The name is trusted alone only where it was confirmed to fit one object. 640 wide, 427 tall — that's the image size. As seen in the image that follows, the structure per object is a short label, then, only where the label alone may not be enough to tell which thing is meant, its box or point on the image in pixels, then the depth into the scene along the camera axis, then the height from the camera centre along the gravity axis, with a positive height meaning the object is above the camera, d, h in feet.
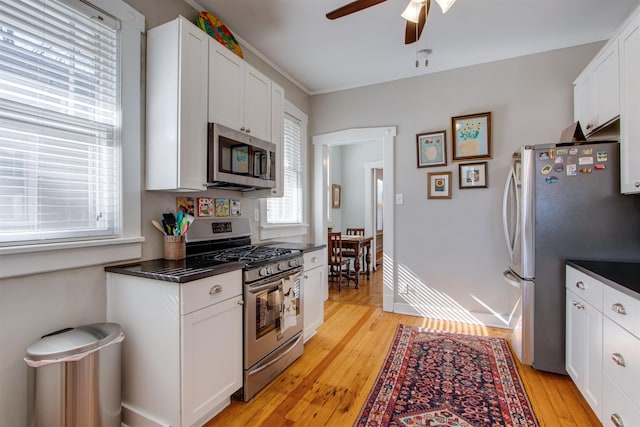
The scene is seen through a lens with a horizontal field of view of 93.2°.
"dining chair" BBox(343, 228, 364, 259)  16.41 -2.14
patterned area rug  5.72 -3.84
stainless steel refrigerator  6.69 -0.31
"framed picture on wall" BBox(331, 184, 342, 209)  21.04 +1.29
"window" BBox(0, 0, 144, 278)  4.57 +1.61
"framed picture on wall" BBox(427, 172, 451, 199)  10.84 +1.04
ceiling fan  5.26 +3.84
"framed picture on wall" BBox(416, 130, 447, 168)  10.90 +2.39
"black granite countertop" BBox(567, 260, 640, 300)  4.60 -1.09
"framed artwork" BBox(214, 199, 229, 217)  8.07 +0.19
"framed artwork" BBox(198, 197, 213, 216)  7.55 +0.20
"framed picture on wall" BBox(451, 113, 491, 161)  10.24 +2.68
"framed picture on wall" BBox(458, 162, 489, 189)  10.32 +1.34
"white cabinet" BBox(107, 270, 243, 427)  4.93 -2.29
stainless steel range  6.21 -1.81
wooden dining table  16.01 -1.70
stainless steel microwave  6.61 +1.30
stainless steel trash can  4.27 -2.44
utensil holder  6.53 -0.72
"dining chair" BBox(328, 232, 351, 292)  15.39 -2.06
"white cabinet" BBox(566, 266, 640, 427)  4.41 -2.33
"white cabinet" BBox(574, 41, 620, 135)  6.76 +3.08
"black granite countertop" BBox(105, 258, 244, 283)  4.91 -1.00
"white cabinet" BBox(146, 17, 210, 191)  5.96 +2.20
